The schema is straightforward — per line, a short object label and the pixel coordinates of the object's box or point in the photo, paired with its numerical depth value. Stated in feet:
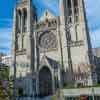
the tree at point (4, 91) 63.90
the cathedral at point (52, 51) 146.41
